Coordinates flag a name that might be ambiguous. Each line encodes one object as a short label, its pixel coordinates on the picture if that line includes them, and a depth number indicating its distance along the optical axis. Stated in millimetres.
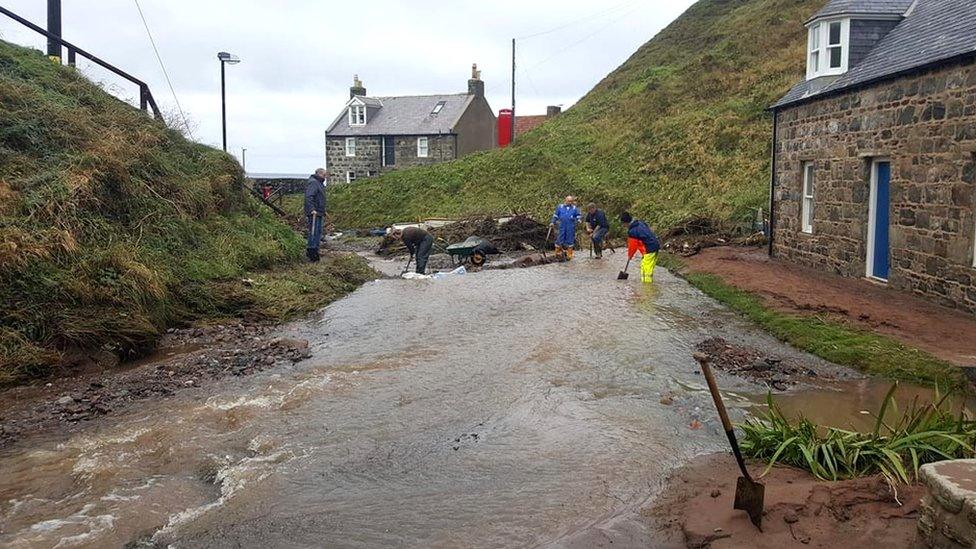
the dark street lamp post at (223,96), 24031
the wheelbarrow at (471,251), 19781
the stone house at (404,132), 49719
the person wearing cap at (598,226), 20344
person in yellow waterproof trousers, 15641
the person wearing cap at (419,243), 17750
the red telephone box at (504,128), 57312
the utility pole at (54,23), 18109
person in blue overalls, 20172
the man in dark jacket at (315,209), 18078
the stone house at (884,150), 10977
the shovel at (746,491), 4629
